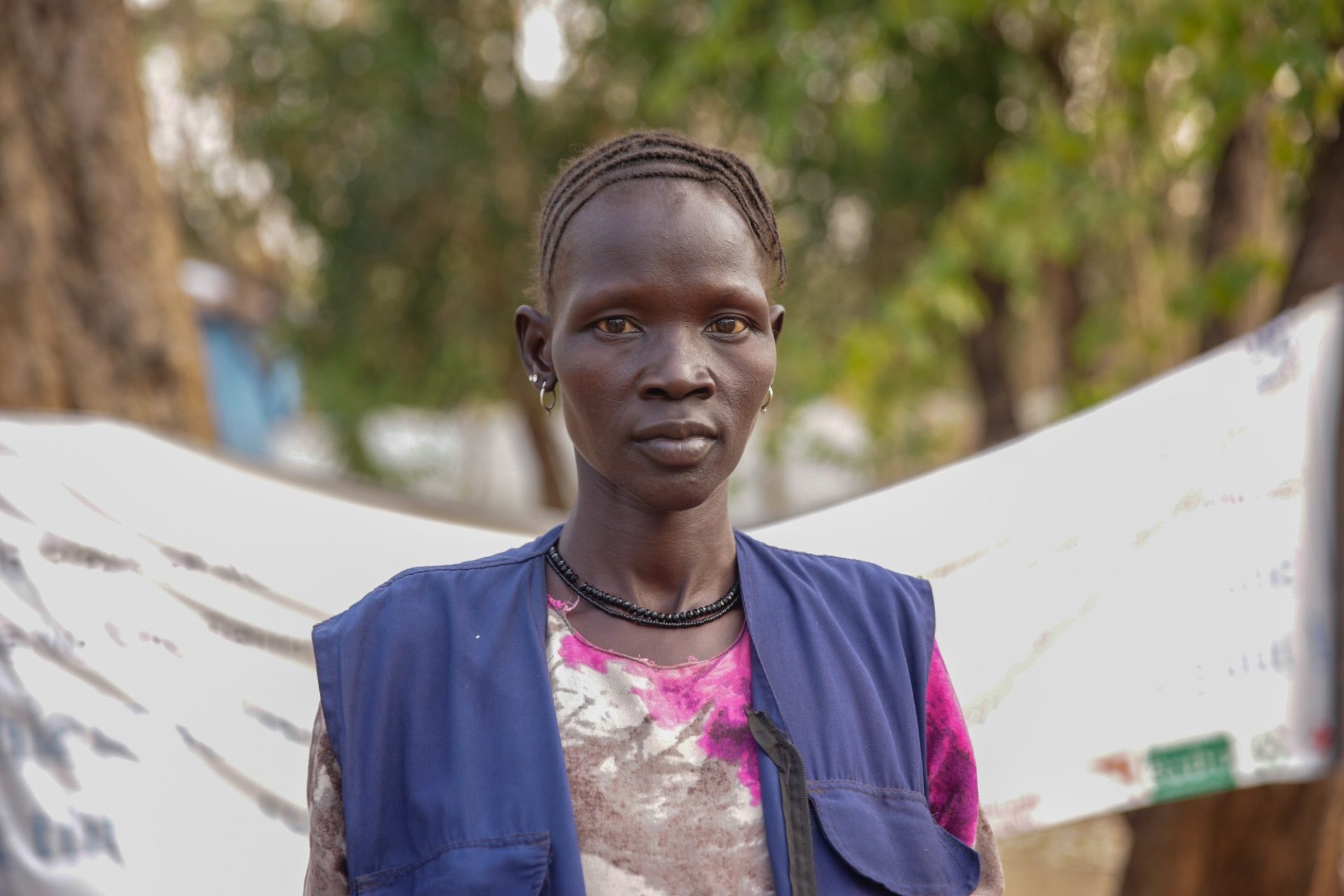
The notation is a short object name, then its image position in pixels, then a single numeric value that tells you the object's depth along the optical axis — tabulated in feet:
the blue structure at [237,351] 45.55
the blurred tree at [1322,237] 11.05
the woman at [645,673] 4.65
